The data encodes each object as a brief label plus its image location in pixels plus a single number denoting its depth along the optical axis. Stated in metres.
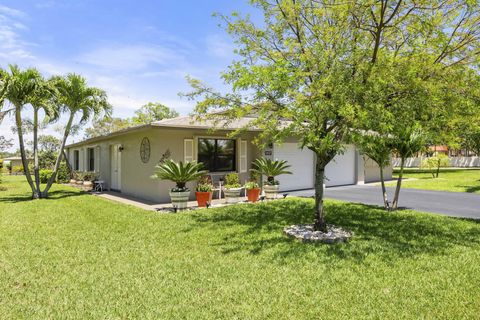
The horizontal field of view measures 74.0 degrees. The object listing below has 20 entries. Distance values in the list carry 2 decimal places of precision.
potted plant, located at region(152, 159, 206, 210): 9.56
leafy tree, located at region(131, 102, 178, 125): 43.18
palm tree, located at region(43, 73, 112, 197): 13.22
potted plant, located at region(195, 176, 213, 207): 10.36
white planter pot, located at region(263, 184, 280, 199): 12.00
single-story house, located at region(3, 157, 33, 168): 43.56
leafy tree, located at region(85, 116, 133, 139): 44.31
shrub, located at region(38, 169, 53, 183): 21.31
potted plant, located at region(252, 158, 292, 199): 11.95
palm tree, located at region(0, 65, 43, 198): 11.87
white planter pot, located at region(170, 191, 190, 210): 9.56
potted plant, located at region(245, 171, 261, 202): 11.40
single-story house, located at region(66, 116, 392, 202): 11.49
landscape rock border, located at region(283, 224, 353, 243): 6.27
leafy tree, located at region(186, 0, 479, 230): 5.41
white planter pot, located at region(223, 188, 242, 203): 10.95
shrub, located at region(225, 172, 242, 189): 11.88
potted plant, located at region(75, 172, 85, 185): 17.35
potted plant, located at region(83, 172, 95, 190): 16.22
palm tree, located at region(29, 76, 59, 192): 12.60
